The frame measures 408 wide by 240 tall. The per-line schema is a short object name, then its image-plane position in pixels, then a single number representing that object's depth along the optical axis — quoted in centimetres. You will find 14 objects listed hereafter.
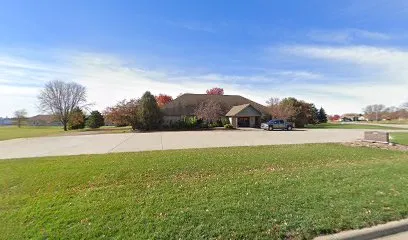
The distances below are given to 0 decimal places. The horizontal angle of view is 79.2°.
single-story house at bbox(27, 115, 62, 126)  8968
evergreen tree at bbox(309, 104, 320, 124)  5616
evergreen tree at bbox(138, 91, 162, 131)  4119
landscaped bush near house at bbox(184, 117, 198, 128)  4284
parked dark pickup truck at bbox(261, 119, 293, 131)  3647
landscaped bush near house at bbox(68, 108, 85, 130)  5650
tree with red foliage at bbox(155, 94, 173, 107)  6959
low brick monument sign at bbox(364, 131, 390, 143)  1574
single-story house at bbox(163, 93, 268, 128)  4583
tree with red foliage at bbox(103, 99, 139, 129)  4228
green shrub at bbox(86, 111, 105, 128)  5547
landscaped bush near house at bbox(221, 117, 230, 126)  4575
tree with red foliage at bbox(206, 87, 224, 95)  7425
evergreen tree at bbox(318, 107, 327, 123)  7222
